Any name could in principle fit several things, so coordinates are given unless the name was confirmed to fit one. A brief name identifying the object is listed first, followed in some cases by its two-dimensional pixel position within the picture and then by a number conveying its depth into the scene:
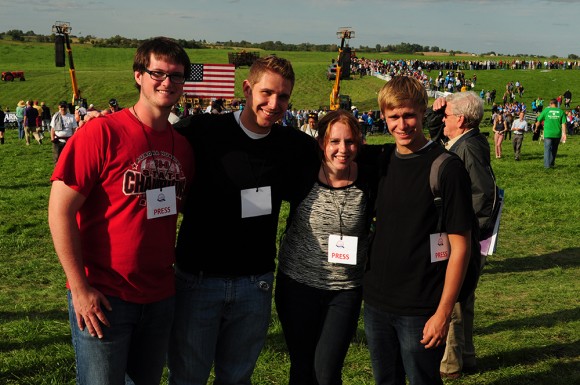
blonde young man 2.89
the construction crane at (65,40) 22.83
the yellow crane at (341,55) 26.05
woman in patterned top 3.18
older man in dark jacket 4.21
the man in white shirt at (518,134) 18.97
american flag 31.28
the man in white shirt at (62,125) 14.75
